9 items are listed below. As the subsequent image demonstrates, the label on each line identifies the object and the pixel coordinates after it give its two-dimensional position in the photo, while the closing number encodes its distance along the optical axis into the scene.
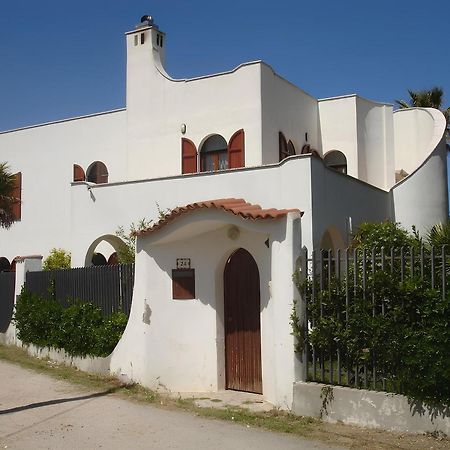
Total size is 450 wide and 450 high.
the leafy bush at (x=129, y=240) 15.65
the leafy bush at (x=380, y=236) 13.00
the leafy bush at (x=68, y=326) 12.23
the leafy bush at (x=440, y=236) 9.78
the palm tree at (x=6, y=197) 18.53
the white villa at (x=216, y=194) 10.15
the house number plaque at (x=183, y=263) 10.77
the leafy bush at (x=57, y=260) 20.50
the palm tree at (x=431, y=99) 31.55
